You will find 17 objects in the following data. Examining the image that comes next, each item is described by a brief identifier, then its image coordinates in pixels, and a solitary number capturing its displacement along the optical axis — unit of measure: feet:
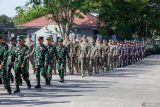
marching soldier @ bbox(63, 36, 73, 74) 86.69
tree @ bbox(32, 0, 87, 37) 159.02
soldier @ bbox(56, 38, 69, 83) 70.13
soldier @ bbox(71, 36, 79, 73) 86.99
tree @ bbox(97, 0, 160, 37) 183.83
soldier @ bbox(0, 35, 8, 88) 53.50
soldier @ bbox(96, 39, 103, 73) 93.11
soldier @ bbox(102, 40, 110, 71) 98.93
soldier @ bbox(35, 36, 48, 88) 62.13
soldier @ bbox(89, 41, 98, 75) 87.81
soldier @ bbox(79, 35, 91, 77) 84.33
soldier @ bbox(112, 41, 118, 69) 106.64
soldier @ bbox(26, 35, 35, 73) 79.18
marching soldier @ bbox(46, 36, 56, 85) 65.01
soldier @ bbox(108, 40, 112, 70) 102.57
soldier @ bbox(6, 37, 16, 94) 54.44
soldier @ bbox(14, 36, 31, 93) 56.49
